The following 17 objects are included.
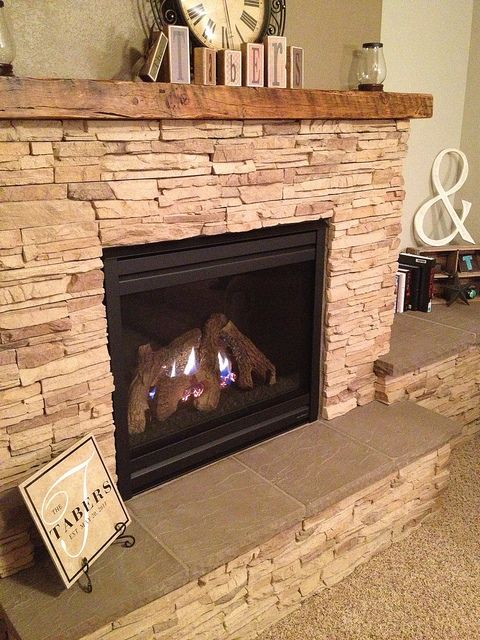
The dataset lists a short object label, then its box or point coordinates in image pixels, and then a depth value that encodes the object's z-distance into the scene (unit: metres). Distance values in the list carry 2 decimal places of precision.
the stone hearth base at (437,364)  2.35
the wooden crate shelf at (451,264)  3.03
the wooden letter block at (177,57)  1.63
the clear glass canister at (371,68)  2.02
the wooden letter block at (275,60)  1.81
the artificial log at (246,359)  2.09
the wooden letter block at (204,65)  1.69
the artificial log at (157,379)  1.88
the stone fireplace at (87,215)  1.38
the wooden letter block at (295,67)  1.88
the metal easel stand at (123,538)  1.59
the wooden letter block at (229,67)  1.72
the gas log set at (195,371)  1.90
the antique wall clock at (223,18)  1.71
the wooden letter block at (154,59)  1.60
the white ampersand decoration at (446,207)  3.03
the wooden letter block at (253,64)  1.77
